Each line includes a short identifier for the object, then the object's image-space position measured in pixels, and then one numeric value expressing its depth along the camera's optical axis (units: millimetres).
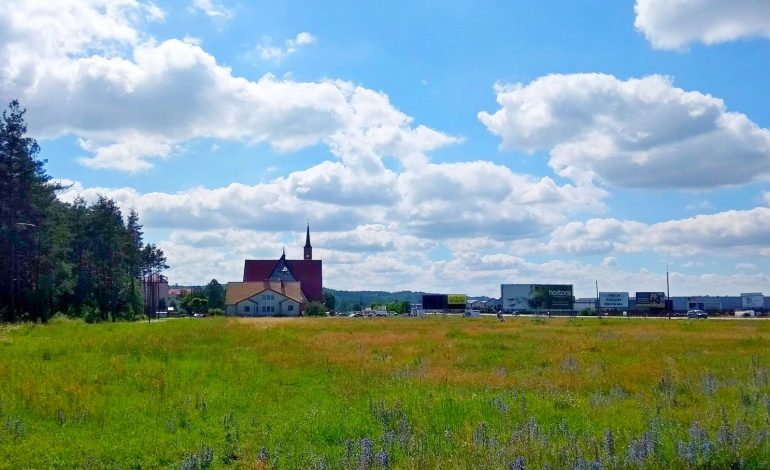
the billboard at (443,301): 128688
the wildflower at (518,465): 7905
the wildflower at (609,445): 8969
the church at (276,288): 105812
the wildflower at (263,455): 9195
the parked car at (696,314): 89625
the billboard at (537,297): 115438
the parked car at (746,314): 96925
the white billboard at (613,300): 116500
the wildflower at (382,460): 8570
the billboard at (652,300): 109688
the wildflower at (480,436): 9398
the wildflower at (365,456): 8526
